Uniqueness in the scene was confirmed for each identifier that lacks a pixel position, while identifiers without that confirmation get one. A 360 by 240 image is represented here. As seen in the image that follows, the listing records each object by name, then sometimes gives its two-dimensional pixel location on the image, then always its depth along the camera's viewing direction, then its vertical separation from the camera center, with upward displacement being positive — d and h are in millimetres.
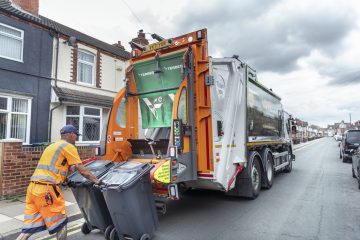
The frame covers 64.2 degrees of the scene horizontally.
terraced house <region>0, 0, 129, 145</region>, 10711 +2848
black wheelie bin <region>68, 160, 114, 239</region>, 4016 -796
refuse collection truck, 4721 +465
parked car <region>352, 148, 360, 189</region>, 8404 -731
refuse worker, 3388 -554
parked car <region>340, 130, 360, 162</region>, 15291 -106
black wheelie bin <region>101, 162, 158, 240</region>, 3670 -746
